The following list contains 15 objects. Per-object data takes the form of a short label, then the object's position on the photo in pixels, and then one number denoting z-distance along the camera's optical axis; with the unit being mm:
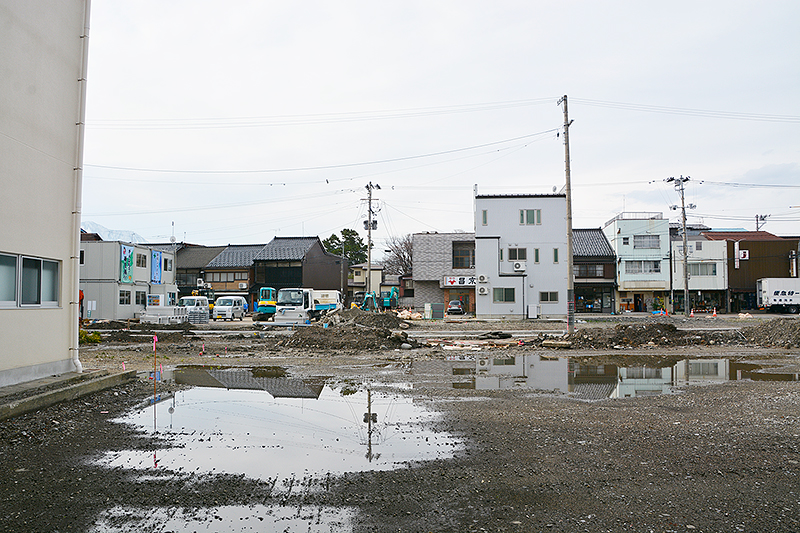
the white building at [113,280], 41219
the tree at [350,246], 90375
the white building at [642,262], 58844
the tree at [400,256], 81762
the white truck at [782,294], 54906
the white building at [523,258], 47031
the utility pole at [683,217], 48344
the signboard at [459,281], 53125
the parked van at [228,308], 45406
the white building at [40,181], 8922
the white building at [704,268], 59750
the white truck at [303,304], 33281
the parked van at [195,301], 41344
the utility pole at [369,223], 49781
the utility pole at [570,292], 24703
